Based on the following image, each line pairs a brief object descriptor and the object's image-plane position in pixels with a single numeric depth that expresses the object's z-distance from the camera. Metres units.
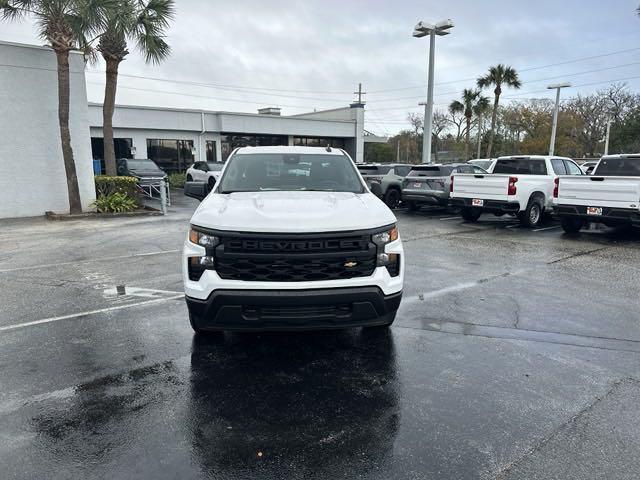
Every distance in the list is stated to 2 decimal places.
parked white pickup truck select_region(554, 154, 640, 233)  9.64
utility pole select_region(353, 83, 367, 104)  60.00
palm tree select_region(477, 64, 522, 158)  34.25
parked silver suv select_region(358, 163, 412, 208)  16.67
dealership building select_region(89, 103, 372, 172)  25.58
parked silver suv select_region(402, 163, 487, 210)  14.25
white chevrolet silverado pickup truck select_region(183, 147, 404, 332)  3.57
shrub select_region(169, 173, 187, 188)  25.92
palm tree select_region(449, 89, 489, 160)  40.61
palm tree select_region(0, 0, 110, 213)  12.86
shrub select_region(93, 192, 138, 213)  15.02
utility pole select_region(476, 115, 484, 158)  43.50
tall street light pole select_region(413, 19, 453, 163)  18.11
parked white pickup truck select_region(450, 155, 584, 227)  11.80
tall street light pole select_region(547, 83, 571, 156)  25.42
